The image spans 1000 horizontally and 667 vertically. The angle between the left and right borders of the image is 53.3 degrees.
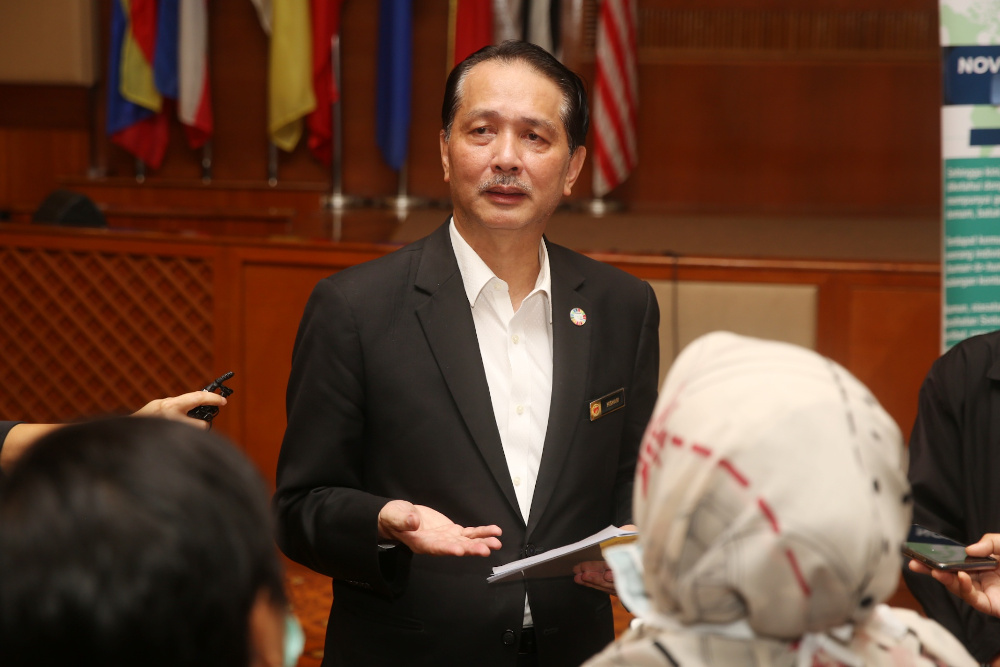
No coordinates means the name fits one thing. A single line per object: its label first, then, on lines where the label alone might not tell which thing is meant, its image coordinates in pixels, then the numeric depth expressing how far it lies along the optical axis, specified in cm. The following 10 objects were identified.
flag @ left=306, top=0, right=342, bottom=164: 588
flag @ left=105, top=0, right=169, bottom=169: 584
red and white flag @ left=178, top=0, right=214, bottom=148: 580
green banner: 256
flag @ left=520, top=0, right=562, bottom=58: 564
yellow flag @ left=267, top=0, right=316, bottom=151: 586
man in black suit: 161
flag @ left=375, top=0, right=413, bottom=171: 587
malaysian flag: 559
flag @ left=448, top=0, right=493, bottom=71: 561
